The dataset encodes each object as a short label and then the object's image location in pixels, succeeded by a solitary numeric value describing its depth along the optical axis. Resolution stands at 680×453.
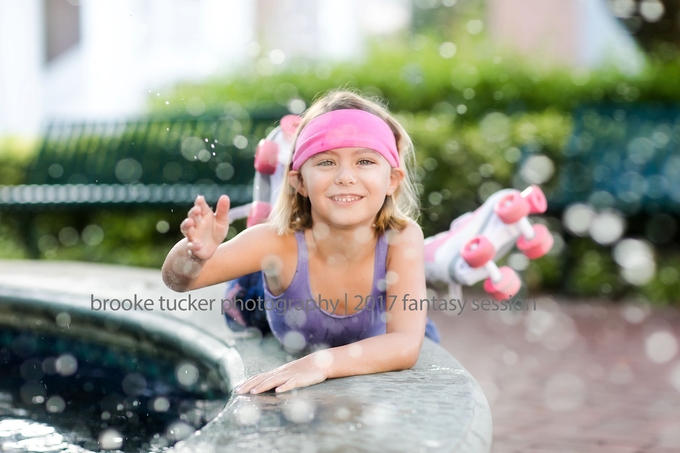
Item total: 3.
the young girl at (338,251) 2.11
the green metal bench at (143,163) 6.27
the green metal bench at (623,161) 5.78
